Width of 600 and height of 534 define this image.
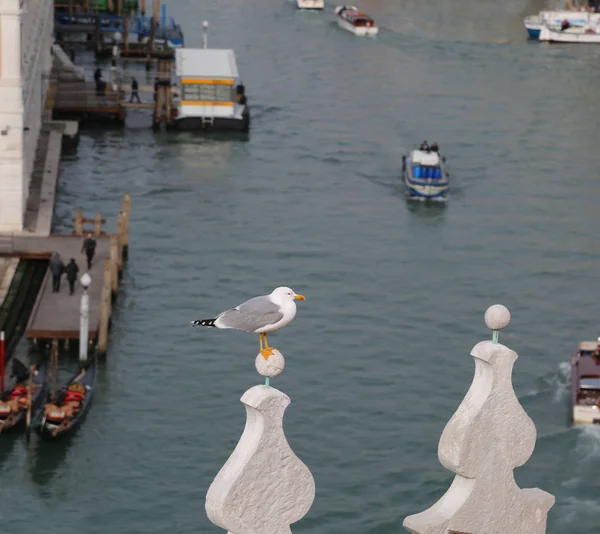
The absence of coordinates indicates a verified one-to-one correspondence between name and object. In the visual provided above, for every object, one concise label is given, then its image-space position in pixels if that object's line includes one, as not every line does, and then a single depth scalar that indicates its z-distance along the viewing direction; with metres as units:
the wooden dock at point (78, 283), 63.97
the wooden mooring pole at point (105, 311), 63.94
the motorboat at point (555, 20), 144.62
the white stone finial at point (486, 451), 17.75
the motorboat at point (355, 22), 142.88
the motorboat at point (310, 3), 154.50
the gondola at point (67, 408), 56.09
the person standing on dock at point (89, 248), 70.88
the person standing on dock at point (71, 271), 67.12
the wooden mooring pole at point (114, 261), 70.03
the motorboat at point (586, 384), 59.75
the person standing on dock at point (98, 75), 109.56
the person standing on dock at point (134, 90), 107.81
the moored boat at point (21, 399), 55.97
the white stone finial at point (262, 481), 15.83
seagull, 19.23
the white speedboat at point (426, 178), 92.38
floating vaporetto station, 103.38
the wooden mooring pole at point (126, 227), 76.91
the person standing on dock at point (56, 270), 67.69
